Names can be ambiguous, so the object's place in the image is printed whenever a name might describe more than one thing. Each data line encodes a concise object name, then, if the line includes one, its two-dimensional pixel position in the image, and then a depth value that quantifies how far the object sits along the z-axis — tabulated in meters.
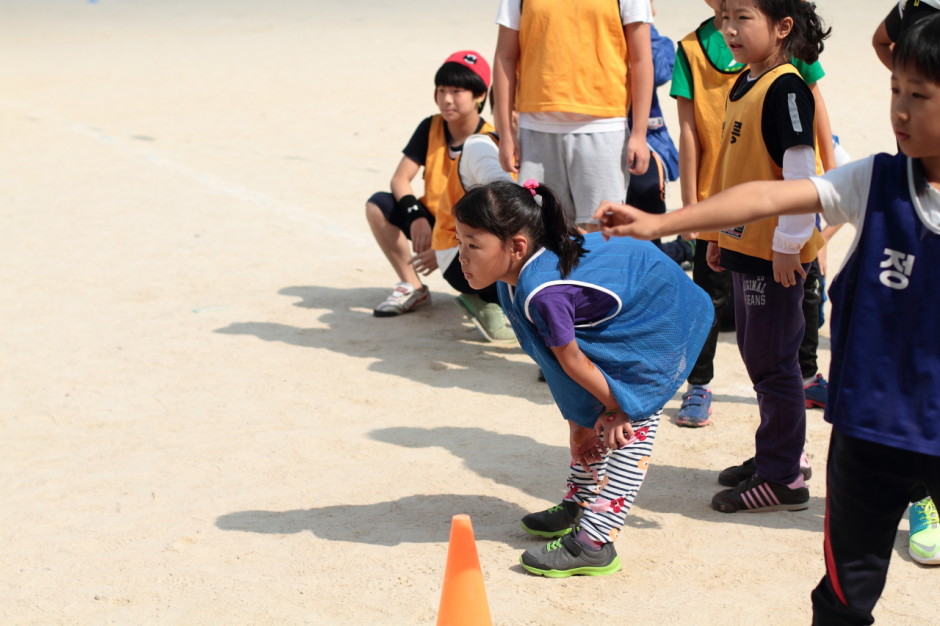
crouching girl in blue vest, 6.82
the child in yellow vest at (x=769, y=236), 7.35
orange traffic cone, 6.04
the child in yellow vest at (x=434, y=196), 12.20
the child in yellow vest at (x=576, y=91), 10.29
